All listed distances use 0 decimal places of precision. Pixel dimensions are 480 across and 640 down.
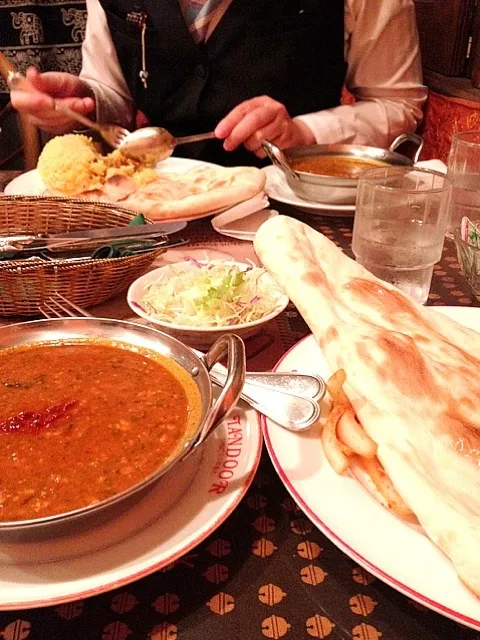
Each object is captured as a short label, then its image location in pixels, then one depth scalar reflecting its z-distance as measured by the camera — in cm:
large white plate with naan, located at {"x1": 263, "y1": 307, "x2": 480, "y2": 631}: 18
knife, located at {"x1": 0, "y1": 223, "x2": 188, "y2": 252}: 40
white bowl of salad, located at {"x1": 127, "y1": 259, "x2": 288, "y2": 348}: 36
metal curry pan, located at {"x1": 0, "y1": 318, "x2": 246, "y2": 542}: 19
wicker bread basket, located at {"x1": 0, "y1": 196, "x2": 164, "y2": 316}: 38
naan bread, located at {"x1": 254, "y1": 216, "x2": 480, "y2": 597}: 20
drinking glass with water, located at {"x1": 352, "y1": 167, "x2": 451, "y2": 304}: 44
